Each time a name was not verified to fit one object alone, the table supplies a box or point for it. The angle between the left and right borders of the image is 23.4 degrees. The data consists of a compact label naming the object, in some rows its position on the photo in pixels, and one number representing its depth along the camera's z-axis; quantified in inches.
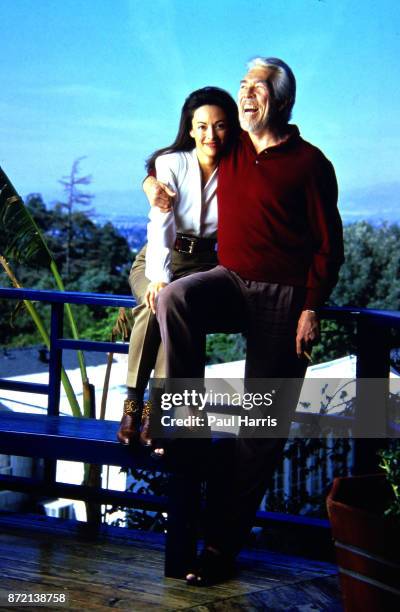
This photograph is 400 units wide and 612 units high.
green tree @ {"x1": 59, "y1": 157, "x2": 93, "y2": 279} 605.6
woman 100.5
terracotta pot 80.2
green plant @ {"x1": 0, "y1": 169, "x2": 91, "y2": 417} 154.8
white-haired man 97.2
